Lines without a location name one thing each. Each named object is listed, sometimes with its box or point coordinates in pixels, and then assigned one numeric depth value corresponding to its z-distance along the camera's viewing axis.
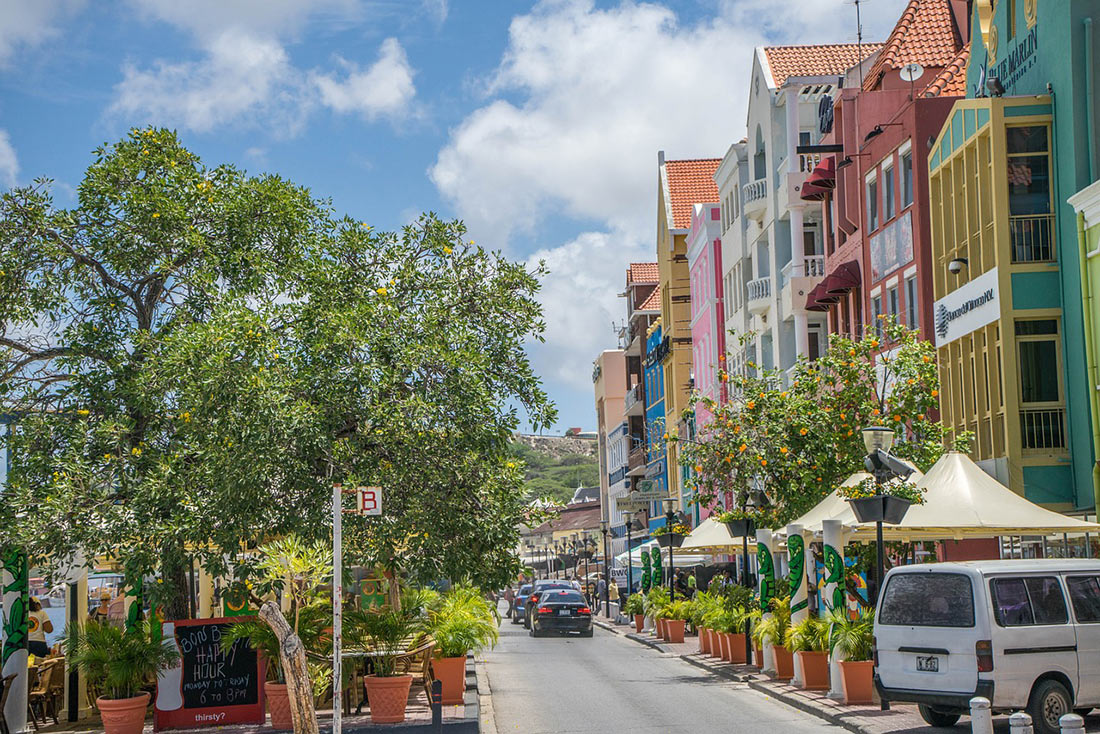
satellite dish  33.27
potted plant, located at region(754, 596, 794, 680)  24.14
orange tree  27.20
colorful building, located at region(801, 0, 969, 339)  30.80
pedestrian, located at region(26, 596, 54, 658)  20.47
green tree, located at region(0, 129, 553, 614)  18.11
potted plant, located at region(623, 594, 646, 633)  46.72
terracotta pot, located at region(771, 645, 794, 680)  24.11
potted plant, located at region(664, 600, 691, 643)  38.92
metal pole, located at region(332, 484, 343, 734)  13.89
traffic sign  15.08
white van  15.20
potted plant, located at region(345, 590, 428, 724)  18.02
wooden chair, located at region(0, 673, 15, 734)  17.91
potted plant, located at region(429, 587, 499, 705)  19.67
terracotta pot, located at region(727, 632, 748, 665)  29.36
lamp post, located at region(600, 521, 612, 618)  61.41
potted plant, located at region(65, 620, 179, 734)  17.58
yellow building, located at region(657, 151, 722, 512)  67.50
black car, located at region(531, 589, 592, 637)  45.09
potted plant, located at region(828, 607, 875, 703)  19.72
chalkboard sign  18.73
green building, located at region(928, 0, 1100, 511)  24.64
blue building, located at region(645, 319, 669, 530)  72.38
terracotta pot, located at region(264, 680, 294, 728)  18.08
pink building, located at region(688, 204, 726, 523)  58.16
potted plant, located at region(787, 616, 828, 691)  21.72
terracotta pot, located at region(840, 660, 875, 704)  19.72
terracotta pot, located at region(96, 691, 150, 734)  17.52
